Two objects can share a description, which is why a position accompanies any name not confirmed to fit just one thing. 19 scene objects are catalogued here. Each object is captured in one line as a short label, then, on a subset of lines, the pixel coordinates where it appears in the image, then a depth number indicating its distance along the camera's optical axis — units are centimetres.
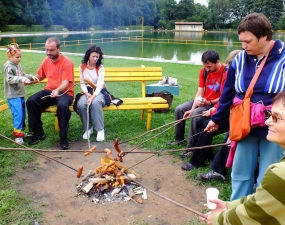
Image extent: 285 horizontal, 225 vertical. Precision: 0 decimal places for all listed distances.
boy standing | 501
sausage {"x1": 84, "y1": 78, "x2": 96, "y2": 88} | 511
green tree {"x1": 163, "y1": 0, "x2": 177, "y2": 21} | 9812
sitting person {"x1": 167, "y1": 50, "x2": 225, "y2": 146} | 443
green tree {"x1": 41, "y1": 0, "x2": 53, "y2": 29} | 6275
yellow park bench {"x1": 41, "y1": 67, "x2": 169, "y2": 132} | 625
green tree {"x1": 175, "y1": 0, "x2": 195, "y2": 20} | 9888
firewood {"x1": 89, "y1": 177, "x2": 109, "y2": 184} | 375
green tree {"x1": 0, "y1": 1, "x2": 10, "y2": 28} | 5612
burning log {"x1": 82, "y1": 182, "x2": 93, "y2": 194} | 368
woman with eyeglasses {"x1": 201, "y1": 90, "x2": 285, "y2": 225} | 141
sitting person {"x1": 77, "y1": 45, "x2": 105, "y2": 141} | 526
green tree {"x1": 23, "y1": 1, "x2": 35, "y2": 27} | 6178
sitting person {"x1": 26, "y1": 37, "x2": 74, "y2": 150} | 506
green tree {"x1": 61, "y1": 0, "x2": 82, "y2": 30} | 6600
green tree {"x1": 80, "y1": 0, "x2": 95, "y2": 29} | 7025
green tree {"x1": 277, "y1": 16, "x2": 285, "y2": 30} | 6468
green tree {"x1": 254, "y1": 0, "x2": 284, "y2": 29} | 6919
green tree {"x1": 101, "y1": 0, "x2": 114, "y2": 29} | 7744
